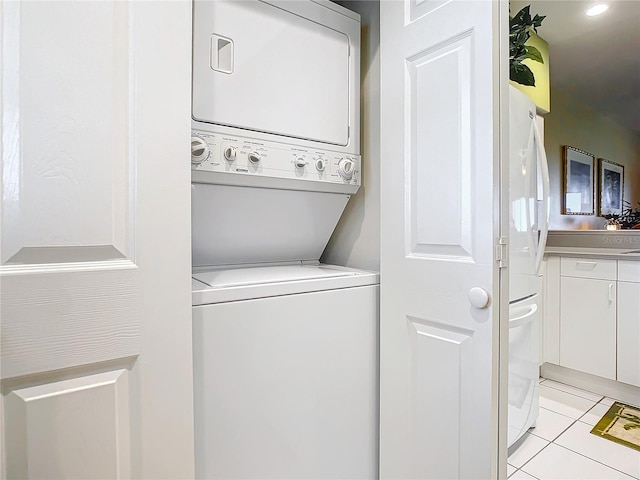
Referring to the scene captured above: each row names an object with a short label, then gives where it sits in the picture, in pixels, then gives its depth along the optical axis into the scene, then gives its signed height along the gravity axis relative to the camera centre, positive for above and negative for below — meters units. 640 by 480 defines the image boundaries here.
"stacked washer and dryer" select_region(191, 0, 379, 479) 1.12 -0.07
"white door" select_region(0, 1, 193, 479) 0.74 -0.01
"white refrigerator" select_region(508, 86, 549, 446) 1.77 -0.08
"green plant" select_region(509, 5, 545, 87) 1.60 +0.82
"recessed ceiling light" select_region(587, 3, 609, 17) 2.43 +1.52
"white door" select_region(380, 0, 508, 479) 1.06 -0.01
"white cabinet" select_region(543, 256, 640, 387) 2.48 -0.58
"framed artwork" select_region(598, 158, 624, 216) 3.80 +0.51
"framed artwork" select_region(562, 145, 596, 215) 3.53 +0.52
